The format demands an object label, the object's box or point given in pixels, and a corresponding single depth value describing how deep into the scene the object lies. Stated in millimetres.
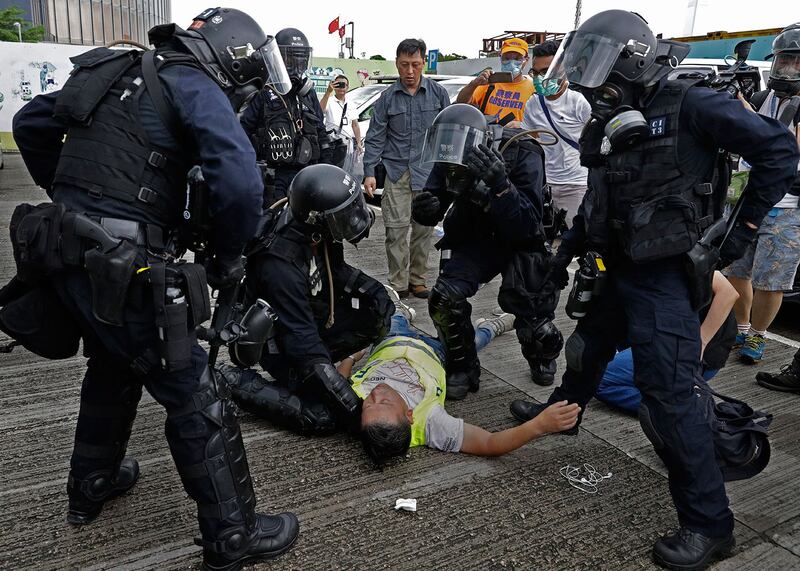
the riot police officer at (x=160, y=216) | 1896
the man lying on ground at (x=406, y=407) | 2676
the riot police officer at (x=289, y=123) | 4594
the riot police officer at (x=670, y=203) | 2201
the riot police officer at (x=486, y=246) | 3258
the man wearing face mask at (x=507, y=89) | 5344
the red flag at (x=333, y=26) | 26512
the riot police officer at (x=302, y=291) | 2963
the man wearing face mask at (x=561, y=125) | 5203
